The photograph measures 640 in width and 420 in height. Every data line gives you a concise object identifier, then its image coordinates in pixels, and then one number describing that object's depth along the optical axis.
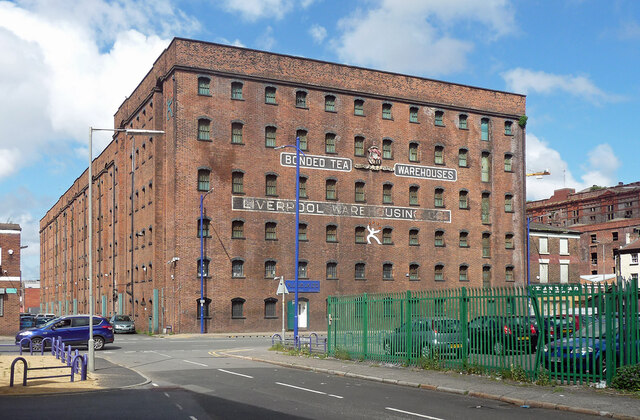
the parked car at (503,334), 18.20
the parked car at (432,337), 20.53
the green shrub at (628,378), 15.51
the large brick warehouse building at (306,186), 51.69
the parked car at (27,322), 53.41
